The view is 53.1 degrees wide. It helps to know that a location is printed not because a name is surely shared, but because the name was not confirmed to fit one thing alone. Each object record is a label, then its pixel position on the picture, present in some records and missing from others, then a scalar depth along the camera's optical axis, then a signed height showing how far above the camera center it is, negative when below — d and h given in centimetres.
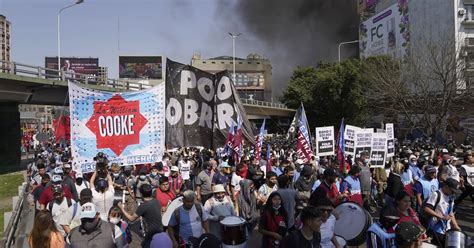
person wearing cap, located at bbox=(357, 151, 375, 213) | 974 -127
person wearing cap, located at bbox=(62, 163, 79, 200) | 743 -95
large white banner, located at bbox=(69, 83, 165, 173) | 688 -1
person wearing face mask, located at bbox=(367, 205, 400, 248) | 397 -94
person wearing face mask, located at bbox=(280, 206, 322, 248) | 370 -88
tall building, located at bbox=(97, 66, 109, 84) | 12324 +1503
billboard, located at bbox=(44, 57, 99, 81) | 9756 +1284
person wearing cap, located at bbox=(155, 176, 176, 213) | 700 -104
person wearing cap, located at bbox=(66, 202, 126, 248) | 417 -96
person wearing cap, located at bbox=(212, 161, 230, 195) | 896 -106
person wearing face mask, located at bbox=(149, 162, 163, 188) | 963 -107
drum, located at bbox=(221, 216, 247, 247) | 497 -116
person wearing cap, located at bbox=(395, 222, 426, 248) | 344 -83
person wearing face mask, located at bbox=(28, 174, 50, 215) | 788 -109
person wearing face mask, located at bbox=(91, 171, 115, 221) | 667 -102
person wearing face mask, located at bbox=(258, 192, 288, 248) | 520 -111
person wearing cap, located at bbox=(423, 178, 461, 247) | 549 -105
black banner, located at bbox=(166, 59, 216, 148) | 820 +33
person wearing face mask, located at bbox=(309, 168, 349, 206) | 686 -94
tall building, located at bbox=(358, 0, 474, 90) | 2998 +1159
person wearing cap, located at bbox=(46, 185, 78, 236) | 612 -111
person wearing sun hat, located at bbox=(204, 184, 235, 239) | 580 -105
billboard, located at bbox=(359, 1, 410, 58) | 6125 +1277
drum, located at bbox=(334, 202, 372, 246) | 546 -119
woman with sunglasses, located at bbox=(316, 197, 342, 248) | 449 -100
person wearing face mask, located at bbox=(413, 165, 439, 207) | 702 -96
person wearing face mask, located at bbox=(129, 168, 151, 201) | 962 -114
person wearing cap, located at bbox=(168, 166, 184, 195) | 954 -114
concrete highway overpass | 2416 +183
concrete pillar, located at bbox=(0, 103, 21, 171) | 2747 -52
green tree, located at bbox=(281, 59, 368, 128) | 4409 +265
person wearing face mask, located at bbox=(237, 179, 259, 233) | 700 -115
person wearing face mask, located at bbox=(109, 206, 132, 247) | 550 -112
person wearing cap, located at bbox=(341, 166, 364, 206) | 768 -107
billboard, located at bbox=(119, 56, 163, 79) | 10662 +1316
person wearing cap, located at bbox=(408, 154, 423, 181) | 975 -101
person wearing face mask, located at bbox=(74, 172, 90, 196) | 793 -100
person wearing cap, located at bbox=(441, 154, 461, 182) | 918 -91
